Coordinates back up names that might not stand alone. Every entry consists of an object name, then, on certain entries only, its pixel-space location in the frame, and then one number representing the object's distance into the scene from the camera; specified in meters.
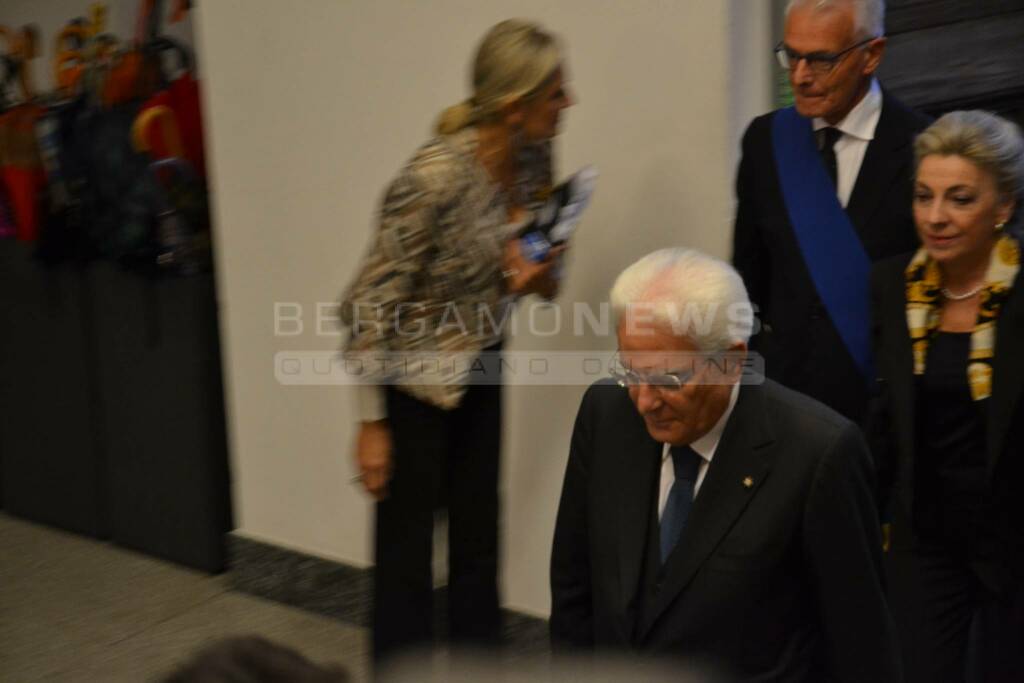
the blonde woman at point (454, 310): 4.73
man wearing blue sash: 4.45
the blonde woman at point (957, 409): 4.16
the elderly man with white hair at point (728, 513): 3.53
